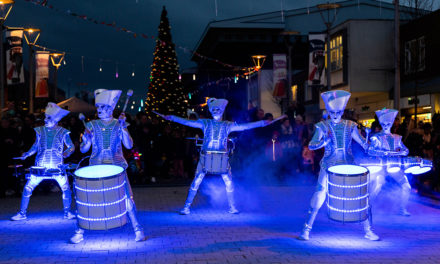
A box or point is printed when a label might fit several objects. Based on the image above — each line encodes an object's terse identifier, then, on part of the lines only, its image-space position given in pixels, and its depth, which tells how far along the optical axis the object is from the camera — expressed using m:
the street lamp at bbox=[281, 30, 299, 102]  33.00
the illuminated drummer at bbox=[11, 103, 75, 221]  9.50
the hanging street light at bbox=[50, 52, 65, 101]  33.31
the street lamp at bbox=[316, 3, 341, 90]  23.00
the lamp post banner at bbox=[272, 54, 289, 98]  29.16
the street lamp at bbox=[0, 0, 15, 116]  19.56
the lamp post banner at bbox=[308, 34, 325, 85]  25.36
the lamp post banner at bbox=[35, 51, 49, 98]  25.33
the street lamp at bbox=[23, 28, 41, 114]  25.28
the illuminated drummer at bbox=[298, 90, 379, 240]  7.84
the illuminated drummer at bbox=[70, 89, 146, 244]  7.89
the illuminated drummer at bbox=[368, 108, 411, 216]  9.91
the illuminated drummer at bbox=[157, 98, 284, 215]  10.14
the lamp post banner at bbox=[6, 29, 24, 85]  20.48
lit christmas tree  36.72
